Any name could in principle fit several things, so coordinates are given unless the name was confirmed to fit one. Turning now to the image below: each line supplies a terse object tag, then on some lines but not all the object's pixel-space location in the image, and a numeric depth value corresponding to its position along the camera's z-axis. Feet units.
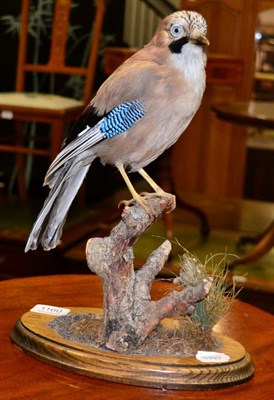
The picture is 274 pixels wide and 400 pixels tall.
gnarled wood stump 4.67
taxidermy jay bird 4.60
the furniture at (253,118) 10.69
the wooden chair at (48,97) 12.54
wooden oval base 4.41
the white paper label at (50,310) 5.13
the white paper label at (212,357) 4.60
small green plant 4.81
